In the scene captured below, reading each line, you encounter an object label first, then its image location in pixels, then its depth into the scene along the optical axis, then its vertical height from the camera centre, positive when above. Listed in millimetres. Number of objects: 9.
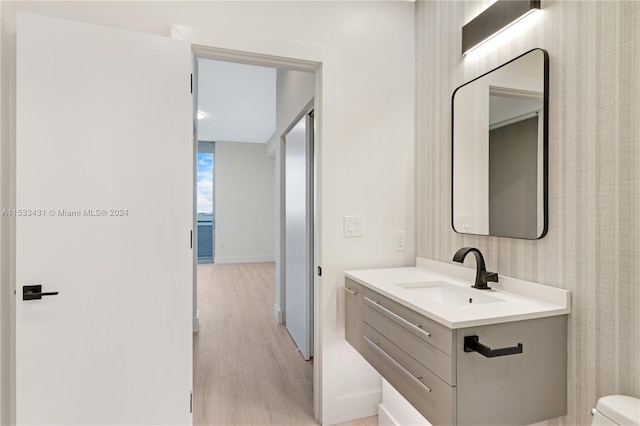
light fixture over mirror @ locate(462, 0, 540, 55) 1467 +887
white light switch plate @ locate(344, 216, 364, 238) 2088 -90
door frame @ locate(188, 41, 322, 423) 1906 +675
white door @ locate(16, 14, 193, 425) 1523 -67
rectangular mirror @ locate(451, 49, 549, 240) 1422 +288
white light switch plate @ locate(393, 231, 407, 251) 2188 -188
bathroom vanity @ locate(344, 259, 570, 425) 1157 -522
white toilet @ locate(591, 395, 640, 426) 993 -593
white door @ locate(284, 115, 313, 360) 2932 -227
